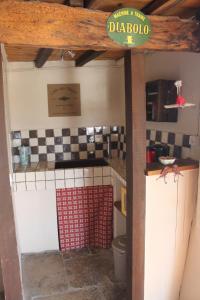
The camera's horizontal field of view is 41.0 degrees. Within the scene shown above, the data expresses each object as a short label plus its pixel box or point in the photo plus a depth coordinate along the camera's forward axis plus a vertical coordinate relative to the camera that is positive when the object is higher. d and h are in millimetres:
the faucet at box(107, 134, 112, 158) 3086 -391
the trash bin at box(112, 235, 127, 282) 2189 -1190
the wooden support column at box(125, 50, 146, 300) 1568 -346
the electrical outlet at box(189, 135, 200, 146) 1850 -209
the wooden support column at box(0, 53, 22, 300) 1420 -674
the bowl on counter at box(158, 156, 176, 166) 1785 -330
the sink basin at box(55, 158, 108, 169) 2930 -560
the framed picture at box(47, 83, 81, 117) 2916 +147
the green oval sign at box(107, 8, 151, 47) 1417 +454
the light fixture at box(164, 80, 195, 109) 1715 +49
